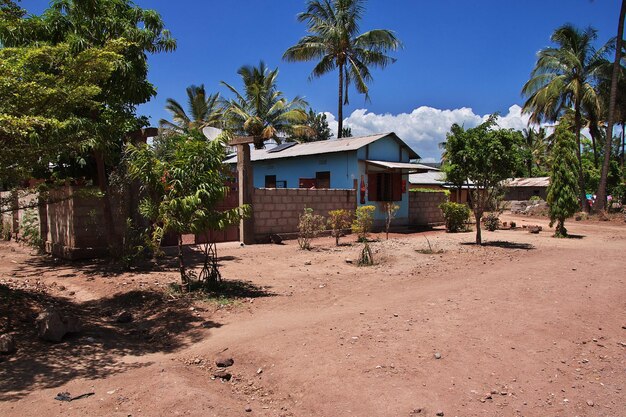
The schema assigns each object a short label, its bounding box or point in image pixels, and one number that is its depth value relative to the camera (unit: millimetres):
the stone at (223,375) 4461
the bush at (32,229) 12578
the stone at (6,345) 4816
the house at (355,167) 19109
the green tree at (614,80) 25578
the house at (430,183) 36500
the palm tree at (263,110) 31391
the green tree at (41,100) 5199
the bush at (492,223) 20719
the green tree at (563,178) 17859
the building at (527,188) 42425
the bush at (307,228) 13641
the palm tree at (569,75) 28453
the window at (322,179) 19984
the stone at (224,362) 4715
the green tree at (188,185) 7246
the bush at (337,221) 14768
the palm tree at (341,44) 26656
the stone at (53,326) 5195
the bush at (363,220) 14914
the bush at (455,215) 19953
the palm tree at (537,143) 53616
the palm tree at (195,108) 37447
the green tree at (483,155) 13547
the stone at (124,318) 6492
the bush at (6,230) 15699
